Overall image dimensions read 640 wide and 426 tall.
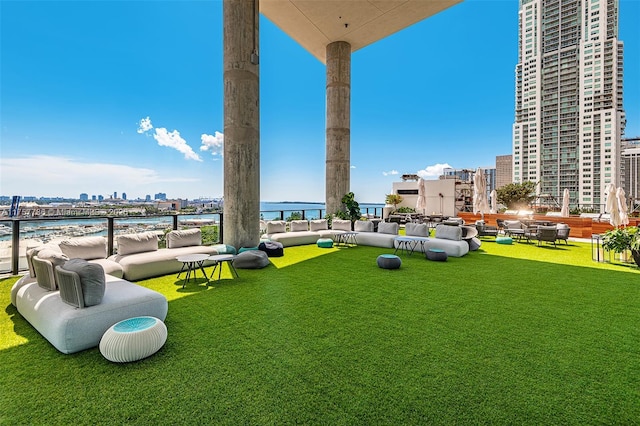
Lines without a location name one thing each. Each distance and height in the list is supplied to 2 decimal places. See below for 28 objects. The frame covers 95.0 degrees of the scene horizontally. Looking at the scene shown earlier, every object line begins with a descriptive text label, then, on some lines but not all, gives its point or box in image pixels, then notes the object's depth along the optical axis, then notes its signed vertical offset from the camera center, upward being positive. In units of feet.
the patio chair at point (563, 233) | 31.81 -3.14
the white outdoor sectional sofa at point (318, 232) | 30.76 -2.91
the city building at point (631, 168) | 199.65 +24.77
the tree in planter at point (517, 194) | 91.09 +3.41
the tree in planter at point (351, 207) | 42.68 -0.12
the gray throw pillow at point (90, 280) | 9.52 -2.38
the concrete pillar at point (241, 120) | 25.13 +7.55
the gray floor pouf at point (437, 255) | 23.50 -3.99
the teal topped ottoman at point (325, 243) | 30.53 -3.82
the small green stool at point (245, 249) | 24.63 -3.56
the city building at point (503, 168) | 307.99 +39.66
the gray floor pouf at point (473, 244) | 28.73 -3.82
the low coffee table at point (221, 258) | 16.79 -2.96
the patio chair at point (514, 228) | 35.55 -2.95
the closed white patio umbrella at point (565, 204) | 44.96 +0.05
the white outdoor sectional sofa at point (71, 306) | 9.10 -3.34
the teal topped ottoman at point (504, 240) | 33.01 -3.98
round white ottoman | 8.41 -3.89
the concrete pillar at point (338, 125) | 43.16 +12.03
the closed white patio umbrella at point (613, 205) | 28.68 -0.10
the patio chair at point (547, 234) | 30.27 -3.05
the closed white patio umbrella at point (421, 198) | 50.84 +1.23
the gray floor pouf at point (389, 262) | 20.52 -3.95
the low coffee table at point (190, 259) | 16.60 -2.95
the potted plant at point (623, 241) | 21.11 -2.74
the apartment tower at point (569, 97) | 187.32 +72.69
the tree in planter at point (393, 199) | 89.61 +2.08
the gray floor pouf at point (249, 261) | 21.01 -3.89
